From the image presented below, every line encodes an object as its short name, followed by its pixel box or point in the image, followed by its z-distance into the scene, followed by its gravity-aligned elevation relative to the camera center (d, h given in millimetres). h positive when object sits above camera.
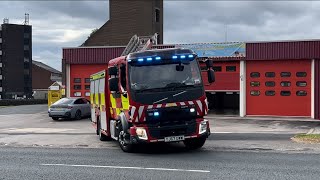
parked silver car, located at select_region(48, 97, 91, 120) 27406 -1445
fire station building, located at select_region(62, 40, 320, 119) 25516 +392
